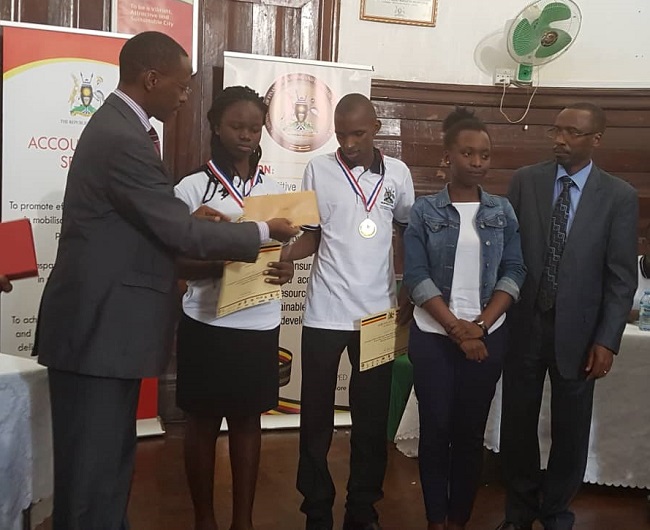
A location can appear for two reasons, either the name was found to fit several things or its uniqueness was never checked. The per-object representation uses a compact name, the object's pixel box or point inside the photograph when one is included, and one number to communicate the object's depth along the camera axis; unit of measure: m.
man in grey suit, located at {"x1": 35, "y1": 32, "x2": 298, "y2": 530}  1.66
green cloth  3.63
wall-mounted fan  4.10
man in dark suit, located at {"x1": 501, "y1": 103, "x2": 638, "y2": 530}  2.29
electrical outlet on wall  4.35
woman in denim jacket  2.21
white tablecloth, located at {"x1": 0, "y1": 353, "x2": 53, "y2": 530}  1.85
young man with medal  2.28
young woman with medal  2.11
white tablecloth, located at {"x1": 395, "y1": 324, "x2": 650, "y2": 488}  2.94
